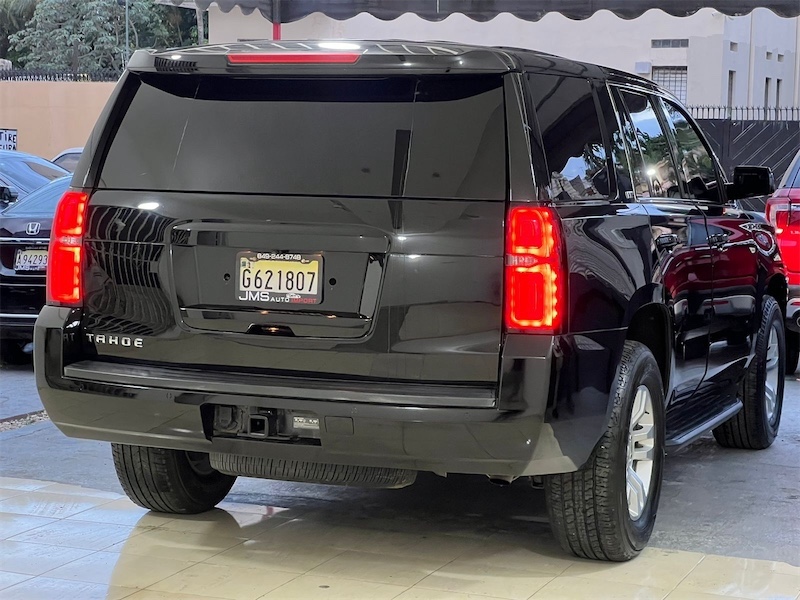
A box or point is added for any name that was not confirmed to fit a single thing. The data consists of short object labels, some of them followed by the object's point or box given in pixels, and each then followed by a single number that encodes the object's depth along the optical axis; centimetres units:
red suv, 864
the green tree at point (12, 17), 4819
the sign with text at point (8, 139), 2823
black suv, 420
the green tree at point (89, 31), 4506
